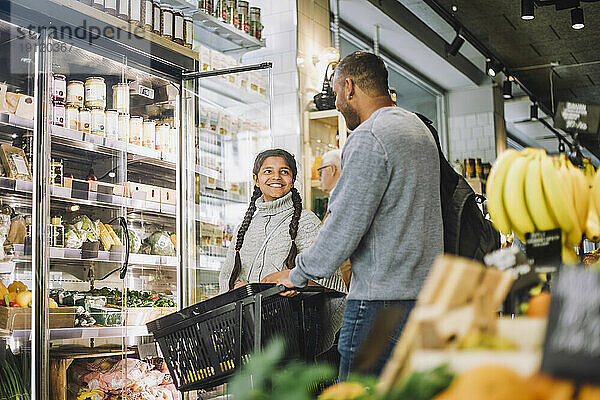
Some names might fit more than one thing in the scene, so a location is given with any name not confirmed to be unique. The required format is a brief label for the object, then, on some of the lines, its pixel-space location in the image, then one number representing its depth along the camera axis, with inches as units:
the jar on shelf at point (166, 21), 169.5
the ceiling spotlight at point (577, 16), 269.4
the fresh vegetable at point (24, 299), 130.1
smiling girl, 137.7
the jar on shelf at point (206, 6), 192.7
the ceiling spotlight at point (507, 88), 362.9
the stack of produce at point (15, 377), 126.7
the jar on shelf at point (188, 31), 177.6
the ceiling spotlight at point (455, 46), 306.3
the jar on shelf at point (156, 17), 166.2
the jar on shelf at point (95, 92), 155.3
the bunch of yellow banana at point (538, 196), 49.6
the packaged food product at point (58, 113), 142.0
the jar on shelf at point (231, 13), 205.2
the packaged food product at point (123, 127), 158.7
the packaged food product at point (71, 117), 146.3
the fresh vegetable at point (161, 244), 168.2
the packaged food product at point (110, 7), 153.2
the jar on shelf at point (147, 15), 162.9
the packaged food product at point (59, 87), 146.3
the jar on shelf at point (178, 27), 173.2
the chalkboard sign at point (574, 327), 26.5
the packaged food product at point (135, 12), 159.3
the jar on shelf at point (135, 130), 162.1
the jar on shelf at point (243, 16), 209.8
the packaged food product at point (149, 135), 165.3
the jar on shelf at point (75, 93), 150.3
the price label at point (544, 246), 48.6
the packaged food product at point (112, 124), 156.6
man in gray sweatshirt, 79.4
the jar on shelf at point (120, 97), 160.1
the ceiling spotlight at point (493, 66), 340.5
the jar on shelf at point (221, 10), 200.5
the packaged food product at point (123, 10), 156.3
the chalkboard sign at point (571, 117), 106.7
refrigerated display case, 131.9
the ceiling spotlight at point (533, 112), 410.6
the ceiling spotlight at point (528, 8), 252.8
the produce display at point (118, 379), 148.3
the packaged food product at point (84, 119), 149.4
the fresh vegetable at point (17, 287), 128.9
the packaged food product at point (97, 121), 152.7
